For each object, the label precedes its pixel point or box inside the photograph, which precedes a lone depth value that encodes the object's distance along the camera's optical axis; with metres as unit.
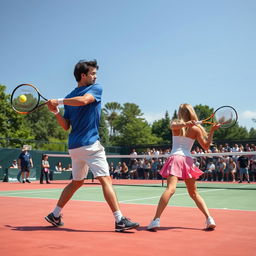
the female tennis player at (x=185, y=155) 4.82
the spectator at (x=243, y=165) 19.40
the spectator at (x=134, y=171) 27.02
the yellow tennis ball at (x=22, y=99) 5.40
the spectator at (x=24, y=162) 18.27
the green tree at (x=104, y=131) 80.46
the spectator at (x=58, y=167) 24.53
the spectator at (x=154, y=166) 25.06
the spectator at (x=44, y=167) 18.66
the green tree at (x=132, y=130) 70.88
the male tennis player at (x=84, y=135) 4.47
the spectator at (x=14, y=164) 22.03
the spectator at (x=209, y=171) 22.62
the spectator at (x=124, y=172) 26.67
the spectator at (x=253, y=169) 21.62
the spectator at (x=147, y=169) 25.91
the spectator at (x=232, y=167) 21.47
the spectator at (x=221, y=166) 21.96
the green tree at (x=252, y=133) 97.03
